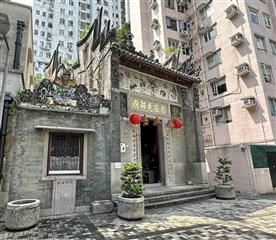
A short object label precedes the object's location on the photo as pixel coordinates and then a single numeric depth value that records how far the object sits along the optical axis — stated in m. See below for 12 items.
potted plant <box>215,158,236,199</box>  8.74
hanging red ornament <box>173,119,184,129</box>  9.83
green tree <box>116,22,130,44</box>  17.87
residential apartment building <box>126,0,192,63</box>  20.42
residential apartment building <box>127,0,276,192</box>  13.59
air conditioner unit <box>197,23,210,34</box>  18.88
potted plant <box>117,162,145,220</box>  5.90
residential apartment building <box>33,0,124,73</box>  41.62
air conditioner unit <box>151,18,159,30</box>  21.16
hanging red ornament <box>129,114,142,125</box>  8.49
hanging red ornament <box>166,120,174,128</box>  9.92
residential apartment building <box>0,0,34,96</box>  6.93
